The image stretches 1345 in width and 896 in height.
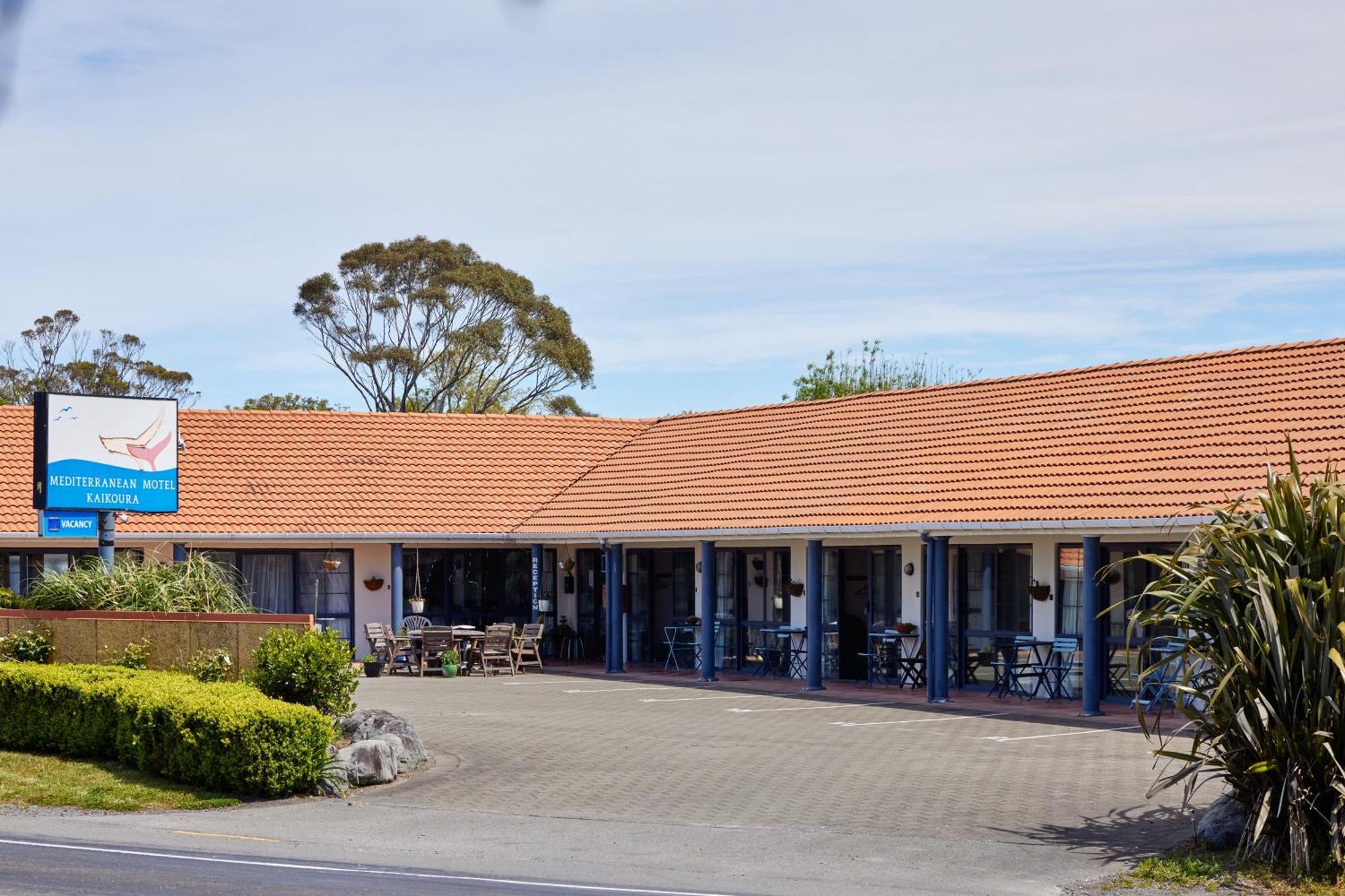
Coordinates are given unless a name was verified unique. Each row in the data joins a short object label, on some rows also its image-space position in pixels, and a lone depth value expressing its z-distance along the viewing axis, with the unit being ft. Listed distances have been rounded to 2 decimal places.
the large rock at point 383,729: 52.65
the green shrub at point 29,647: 62.23
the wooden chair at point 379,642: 91.91
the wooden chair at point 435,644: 90.02
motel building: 71.77
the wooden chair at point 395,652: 91.30
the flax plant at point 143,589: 62.69
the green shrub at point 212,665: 58.44
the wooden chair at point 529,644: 93.47
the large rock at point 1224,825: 37.27
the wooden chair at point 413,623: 95.96
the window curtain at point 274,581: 97.91
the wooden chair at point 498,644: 92.22
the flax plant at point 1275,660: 35.47
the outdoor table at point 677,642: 95.04
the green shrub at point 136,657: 60.18
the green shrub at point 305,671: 55.47
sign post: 67.87
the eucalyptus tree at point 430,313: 178.40
